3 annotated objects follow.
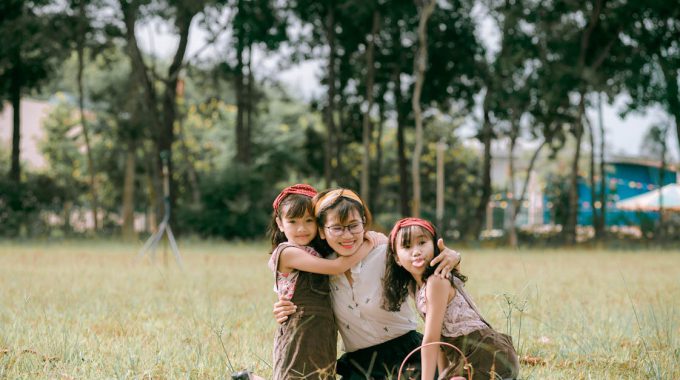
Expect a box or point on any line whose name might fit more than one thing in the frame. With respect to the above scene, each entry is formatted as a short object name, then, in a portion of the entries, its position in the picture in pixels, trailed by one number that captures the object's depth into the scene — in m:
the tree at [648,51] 23.20
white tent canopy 30.34
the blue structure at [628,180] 35.69
